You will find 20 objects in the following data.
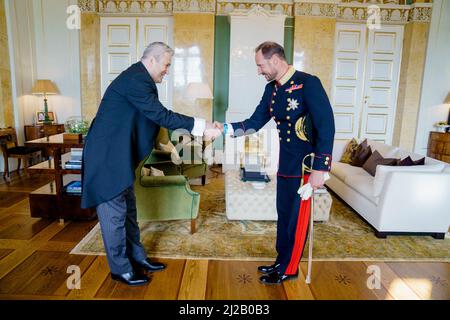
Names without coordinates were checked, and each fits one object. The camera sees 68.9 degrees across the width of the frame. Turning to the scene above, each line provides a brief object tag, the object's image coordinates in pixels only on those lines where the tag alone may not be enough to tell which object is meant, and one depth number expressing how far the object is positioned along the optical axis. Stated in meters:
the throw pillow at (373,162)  4.03
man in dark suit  2.12
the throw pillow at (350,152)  4.95
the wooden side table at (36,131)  5.83
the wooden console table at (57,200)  3.34
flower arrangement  3.53
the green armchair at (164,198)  3.10
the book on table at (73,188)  3.44
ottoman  3.48
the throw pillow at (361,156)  4.65
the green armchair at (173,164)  4.45
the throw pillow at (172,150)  4.58
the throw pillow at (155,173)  3.33
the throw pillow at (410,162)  3.43
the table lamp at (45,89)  6.06
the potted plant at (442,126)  6.49
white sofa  3.13
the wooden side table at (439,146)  6.33
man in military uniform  2.11
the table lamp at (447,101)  6.51
